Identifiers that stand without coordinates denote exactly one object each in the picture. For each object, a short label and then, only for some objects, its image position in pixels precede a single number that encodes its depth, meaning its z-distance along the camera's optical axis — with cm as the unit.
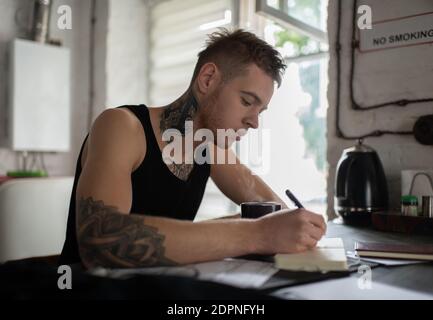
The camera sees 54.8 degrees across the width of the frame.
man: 84
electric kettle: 152
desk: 58
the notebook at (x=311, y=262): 81
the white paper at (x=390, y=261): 89
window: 249
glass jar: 138
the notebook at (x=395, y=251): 94
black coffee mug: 107
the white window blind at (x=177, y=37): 269
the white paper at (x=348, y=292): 65
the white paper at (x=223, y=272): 72
